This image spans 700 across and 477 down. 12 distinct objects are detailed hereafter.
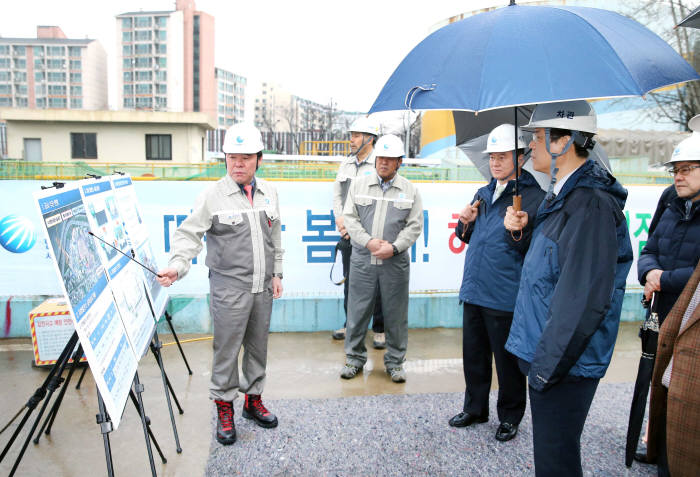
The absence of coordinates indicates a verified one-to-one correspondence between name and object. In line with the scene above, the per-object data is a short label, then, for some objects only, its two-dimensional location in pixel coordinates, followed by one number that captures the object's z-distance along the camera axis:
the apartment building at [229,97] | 100.12
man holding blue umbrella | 1.90
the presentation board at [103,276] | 2.09
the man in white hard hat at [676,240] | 2.84
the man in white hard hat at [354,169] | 4.81
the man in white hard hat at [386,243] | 4.02
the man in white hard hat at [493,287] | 3.08
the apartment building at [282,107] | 61.82
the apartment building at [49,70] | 81.94
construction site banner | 4.68
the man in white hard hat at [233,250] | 3.07
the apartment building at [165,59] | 76.06
